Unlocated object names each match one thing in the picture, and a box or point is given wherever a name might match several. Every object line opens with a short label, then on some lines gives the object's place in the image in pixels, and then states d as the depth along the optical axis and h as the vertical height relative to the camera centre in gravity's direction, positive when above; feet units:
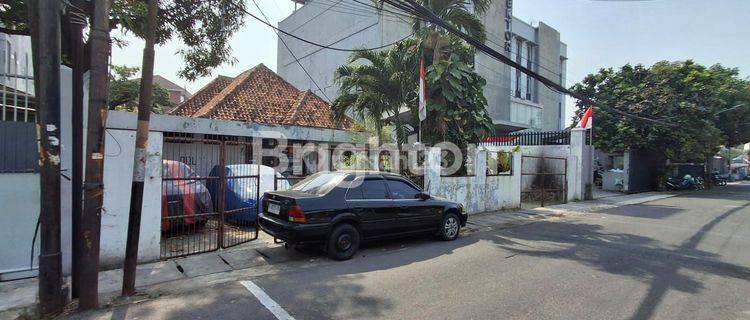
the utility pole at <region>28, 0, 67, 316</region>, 13.40 +0.51
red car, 24.84 -2.83
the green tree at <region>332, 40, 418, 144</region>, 39.91 +7.49
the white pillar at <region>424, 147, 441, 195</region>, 34.83 -1.02
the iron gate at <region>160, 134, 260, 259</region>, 23.45 -2.99
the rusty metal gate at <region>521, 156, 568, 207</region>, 52.37 -2.76
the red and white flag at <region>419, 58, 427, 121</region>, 35.04 +5.65
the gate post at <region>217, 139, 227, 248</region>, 23.04 -1.88
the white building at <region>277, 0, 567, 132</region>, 68.18 +21.46
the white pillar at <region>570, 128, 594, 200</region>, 54.95 -0.31
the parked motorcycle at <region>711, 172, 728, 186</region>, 102.99 -4.02
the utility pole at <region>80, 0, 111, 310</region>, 14.34 -0.24
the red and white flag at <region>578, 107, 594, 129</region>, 55.57 +5.71
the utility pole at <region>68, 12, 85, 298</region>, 14.98 +0.33
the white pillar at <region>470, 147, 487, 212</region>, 39.70 -1.88
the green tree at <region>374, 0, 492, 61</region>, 37.88 +13.35
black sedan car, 20.83 -3.02
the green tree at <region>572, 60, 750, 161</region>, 71.31 +10.64
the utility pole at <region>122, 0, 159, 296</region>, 15.55 +0.01
